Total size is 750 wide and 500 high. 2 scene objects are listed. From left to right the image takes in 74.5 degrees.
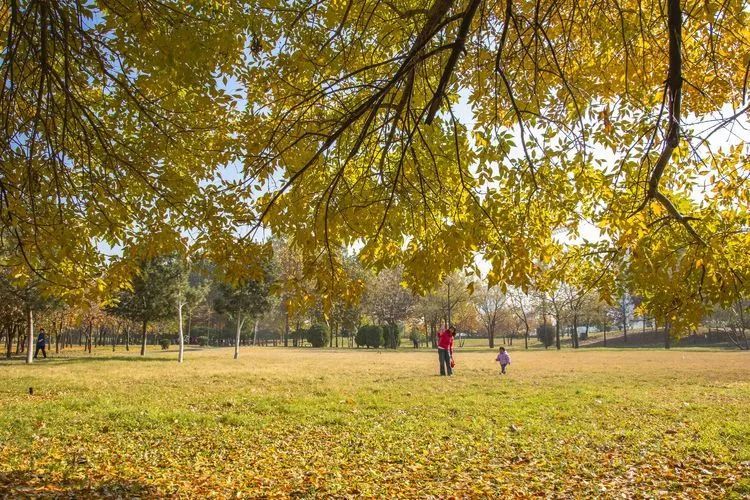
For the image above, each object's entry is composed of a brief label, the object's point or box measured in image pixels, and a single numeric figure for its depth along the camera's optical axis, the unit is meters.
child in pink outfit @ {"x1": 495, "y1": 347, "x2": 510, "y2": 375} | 18.48
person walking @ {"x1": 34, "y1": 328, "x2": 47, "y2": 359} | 26.92
